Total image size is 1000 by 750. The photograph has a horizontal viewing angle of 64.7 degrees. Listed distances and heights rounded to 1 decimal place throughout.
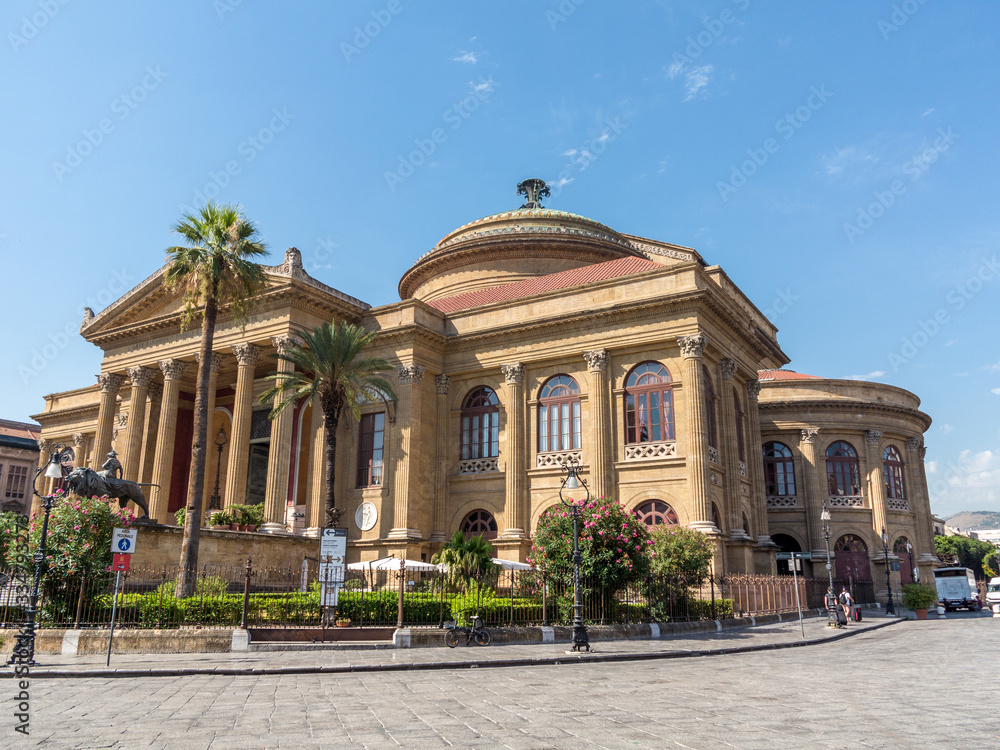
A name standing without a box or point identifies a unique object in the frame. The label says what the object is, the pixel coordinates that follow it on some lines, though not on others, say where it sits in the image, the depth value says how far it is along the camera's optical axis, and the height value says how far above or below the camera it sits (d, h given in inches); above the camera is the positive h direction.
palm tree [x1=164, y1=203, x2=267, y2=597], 1011.3 +387.8
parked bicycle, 714.8 -51.5
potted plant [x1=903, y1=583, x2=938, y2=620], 1375.5 -33.1
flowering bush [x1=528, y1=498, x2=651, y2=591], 840.9 +33.4
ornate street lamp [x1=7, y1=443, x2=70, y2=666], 552.1 -41.9
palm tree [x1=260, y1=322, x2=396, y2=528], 1141.7 +288.9
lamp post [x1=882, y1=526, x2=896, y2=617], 1431.0 -12.1
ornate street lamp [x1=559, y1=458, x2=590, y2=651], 682.8 -15.6
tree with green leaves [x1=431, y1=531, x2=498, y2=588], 938.1 +18.2
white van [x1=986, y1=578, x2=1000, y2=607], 1623.6 -25.8
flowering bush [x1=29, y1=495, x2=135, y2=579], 753.6 +35.2
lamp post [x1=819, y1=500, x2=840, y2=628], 1054.4 -40.4
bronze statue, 953.5 +105.5
